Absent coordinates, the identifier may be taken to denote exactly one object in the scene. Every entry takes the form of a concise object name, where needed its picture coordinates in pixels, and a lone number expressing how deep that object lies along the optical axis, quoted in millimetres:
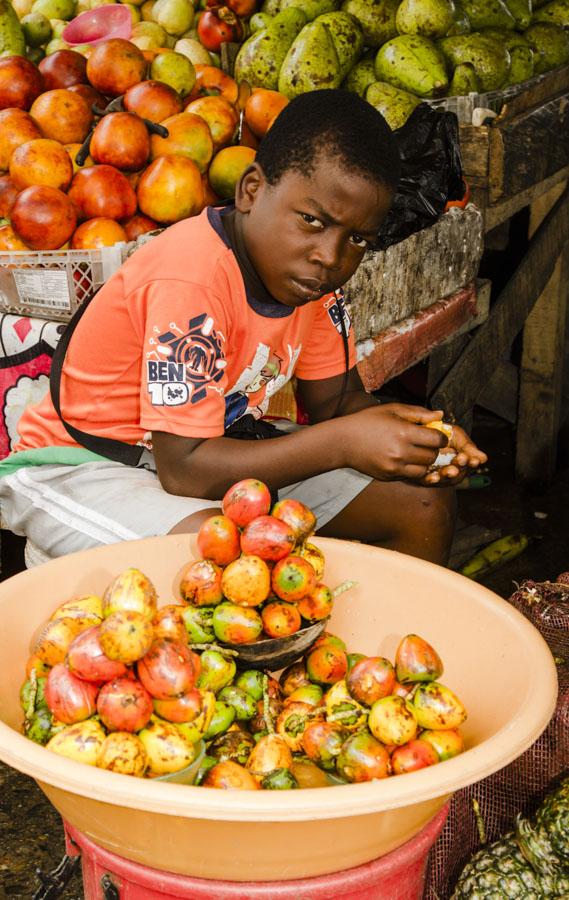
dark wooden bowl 1538
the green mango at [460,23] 4453
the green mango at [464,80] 4184
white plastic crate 3008
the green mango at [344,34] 4238
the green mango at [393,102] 4051
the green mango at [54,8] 4766
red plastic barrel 1238
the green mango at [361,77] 4297
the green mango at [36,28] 4621
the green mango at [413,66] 4121
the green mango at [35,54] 4715
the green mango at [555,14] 4785
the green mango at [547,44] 4703
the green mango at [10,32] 4402
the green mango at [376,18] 4395
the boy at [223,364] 1914
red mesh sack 1896
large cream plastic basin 1077
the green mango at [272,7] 4609
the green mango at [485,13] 4574
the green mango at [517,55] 4520
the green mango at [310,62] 4043
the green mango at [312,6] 4461
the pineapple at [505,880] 1768
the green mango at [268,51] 4281
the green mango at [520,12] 4738
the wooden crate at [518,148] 3744
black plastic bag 3285
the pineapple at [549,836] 1723
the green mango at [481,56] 4254
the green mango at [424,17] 4281
